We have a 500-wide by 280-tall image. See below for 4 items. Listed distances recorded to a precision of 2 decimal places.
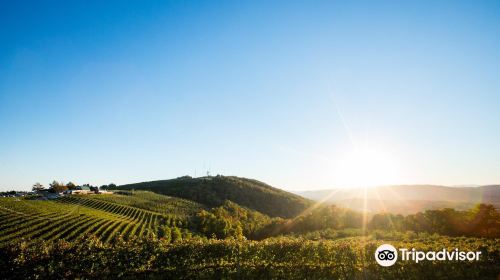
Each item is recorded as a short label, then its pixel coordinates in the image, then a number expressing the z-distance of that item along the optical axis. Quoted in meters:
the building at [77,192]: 119.79
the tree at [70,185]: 164.00
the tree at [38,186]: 185.05
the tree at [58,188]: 132.62
